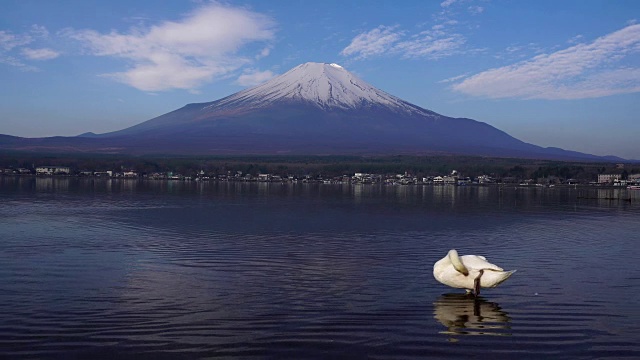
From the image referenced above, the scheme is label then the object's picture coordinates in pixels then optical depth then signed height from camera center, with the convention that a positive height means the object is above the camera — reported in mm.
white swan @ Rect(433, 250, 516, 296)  11406 -1944
